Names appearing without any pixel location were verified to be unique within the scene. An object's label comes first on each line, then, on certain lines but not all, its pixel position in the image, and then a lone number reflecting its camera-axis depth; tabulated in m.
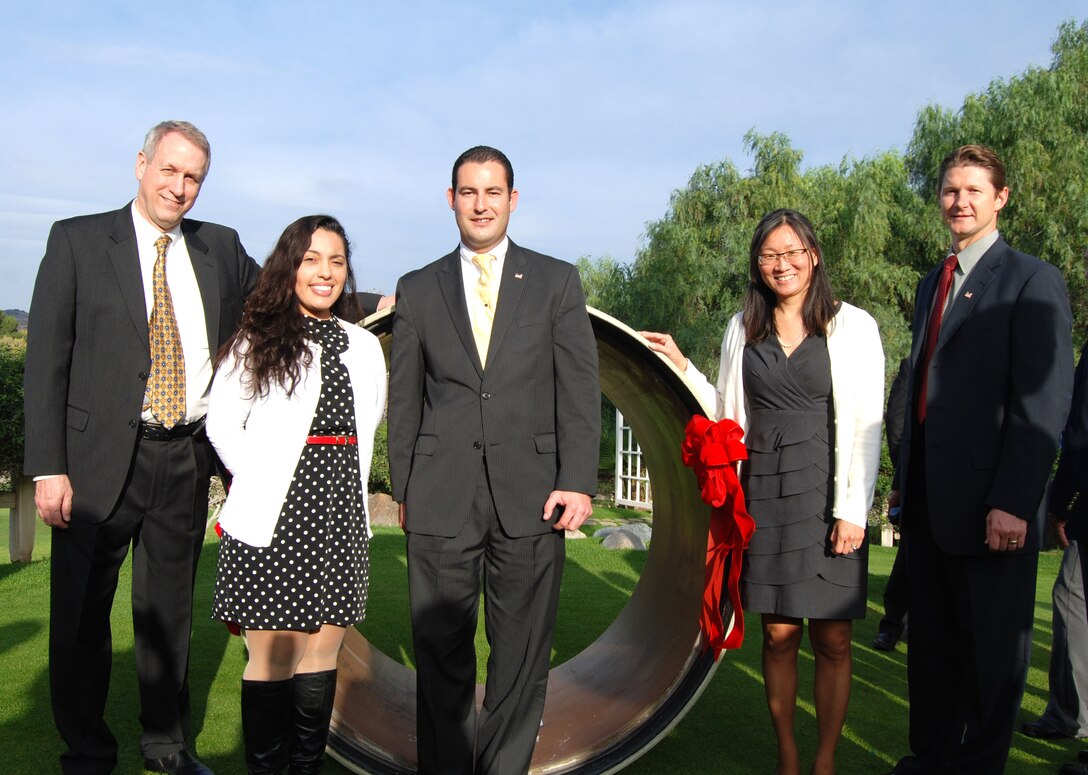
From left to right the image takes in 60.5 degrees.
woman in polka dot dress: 2.68
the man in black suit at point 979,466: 2.76
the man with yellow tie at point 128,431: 2.99
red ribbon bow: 2.92
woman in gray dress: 2.92
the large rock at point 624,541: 8.51
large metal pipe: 3.20
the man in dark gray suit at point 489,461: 2.85
